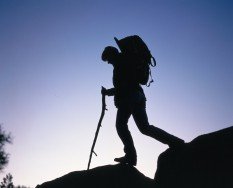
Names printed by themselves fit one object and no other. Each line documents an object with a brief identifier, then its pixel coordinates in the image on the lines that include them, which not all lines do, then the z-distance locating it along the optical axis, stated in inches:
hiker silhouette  282.4
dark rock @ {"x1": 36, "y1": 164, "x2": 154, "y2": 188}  299.0
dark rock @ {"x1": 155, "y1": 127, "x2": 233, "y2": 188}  228.8
